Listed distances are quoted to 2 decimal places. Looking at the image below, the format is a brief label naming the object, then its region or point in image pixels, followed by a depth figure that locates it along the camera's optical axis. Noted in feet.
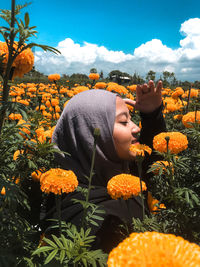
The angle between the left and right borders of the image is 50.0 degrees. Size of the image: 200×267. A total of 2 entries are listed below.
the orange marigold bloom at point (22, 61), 3.54
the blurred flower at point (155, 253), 1.31
